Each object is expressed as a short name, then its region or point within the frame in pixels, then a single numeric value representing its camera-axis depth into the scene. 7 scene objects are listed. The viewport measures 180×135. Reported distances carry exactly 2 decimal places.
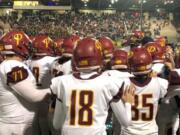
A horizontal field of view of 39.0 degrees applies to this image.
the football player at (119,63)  3.25
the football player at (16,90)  2.31
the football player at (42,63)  3.72
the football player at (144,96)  2.68
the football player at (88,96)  2.07
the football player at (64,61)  3.41
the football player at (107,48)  3.94
